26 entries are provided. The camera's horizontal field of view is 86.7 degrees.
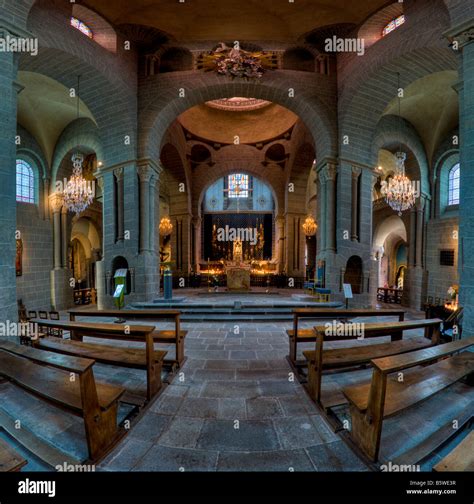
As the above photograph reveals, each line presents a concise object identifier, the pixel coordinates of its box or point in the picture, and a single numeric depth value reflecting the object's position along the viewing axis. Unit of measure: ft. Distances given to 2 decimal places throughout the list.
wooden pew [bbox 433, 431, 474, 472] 5.73
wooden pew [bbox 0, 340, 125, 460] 7.10
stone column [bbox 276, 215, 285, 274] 59.92
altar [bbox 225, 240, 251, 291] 42.57
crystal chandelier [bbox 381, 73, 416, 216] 31.96
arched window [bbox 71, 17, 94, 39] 26.71
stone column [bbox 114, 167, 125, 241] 32.09
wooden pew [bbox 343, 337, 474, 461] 7.02
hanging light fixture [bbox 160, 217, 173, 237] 54.34
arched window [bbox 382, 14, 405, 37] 26.86
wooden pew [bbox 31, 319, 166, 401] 10.62
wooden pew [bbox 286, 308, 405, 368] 13.80
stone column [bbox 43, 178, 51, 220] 44.06
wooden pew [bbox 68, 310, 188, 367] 13.58
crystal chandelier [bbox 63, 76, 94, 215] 32.09
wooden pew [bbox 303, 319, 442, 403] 10.37
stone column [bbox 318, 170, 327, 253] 32.44
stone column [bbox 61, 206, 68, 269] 45.78
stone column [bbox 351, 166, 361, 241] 31.81
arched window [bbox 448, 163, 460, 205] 43.78
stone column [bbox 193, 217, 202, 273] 62.23
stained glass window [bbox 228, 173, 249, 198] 82.99
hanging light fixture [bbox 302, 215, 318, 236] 54.95
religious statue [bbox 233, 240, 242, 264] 44.21
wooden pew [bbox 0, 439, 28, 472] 4.95
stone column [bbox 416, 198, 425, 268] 45.53
